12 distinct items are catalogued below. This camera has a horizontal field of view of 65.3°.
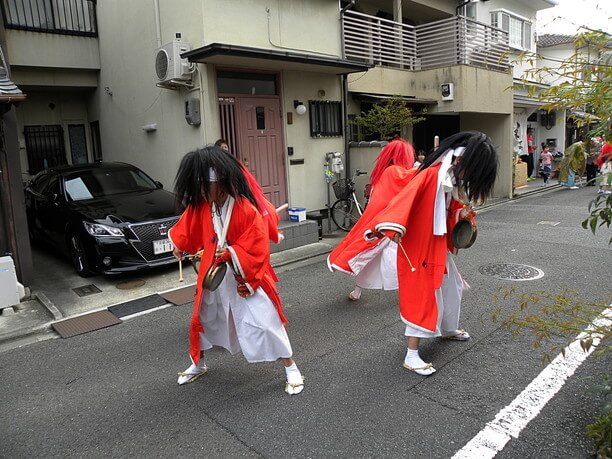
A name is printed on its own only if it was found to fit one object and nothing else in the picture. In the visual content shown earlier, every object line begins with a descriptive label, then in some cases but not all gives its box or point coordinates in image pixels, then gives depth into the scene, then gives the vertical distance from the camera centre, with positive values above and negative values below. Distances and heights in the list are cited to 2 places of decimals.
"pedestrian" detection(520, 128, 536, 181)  20.36 -0.35
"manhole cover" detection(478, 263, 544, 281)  6.46 -1.73
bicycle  10.10 -1.07
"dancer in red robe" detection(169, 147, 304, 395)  3.36 -0.70
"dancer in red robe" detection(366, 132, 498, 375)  3.63 -0.50
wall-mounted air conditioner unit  8.02 +1.68
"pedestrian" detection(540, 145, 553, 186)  18.22 -0.76
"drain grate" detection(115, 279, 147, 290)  6.69 -1.67
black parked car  6.78 -0.73
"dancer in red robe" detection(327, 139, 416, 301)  5.27 -1.06
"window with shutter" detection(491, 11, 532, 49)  16.62 +4.34
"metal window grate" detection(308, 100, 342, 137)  10.02 +0.81
